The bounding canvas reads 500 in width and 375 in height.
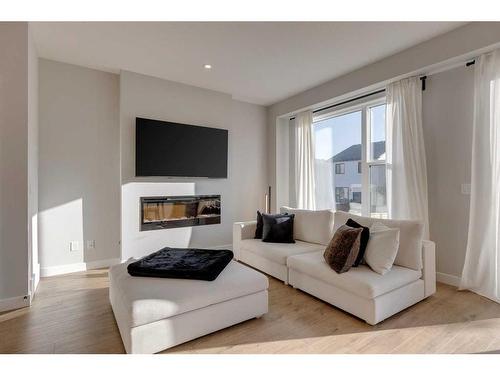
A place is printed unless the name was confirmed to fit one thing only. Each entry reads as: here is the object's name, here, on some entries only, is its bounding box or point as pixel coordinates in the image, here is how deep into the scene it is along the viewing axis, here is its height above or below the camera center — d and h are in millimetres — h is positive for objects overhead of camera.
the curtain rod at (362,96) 2804 +1375
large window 3795 +530
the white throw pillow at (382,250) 2362 -547
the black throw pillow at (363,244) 2512 -519
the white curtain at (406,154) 3117 +443
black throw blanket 2129 -636
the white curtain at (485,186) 2576 +32
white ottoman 1741 -836
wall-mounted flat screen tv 3752 +639
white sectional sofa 2201 -788
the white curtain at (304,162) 4629 +514
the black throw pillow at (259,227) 3775 -519
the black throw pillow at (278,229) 3523 -515
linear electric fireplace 3865 -312
